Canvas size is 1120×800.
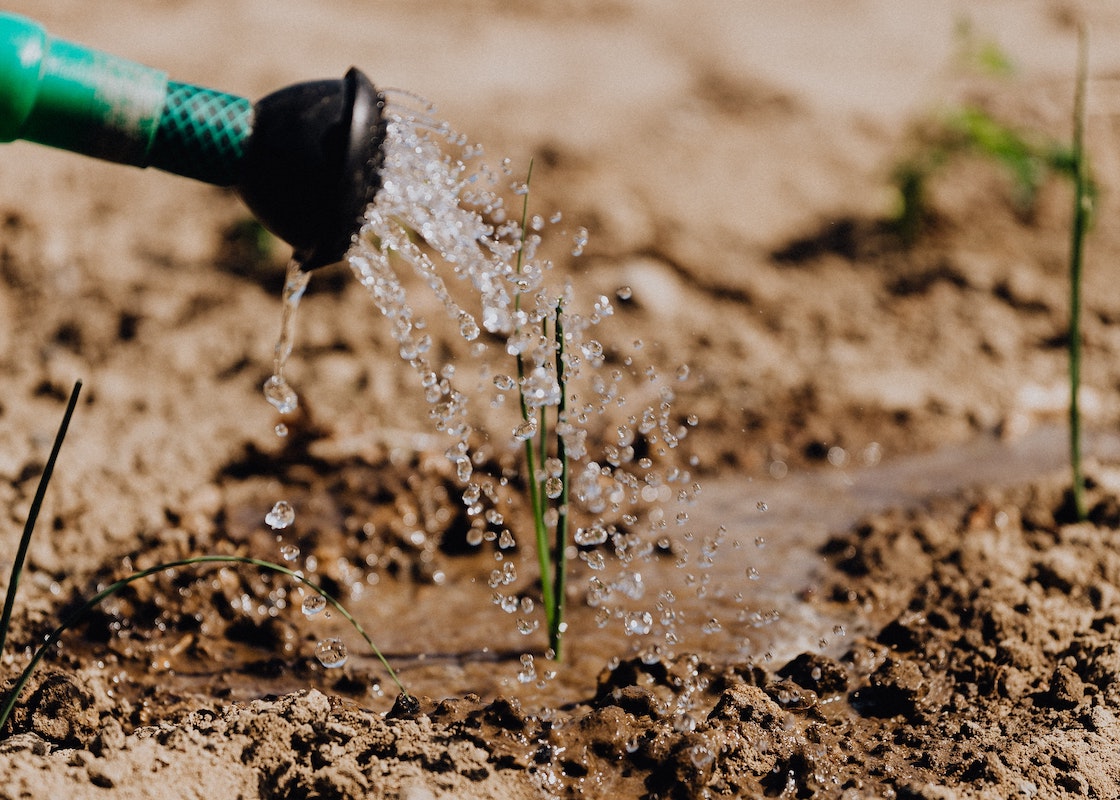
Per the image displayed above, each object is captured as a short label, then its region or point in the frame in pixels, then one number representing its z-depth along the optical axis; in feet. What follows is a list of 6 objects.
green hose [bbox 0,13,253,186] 3.51
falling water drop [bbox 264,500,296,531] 4.10
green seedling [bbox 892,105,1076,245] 5.29
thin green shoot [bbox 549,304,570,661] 3.87
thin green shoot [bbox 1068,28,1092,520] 4.08
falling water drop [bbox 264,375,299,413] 3.87
